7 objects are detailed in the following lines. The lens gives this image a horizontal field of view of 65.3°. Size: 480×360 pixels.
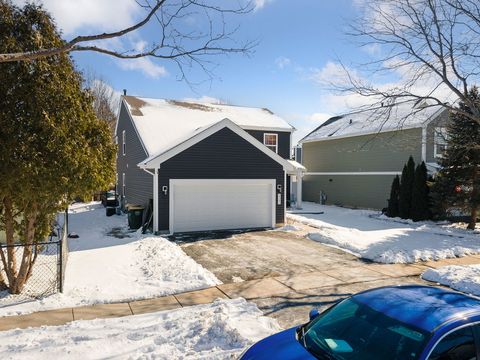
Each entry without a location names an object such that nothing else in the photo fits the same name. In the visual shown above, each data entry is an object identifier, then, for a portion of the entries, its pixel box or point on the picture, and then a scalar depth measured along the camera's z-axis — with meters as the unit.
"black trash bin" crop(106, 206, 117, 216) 20.66
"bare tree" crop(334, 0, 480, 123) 9.05
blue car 3.18
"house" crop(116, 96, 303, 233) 14.39
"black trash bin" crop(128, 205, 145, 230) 15.73
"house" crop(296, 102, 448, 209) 20.70
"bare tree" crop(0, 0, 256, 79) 5.38
